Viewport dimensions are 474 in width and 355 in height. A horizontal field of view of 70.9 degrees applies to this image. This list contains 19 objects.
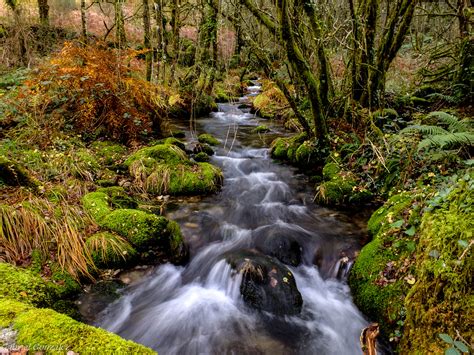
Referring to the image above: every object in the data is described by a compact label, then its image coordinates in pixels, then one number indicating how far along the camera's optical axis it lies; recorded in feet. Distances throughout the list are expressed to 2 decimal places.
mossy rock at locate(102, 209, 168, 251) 14.65
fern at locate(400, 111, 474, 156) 15.37
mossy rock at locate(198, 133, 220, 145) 30.63
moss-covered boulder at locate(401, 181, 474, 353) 8.05
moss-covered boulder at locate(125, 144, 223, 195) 21.12
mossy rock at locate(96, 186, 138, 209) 17.10
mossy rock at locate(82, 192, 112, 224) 15.34
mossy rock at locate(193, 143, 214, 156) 27.94
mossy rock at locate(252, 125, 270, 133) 34.89
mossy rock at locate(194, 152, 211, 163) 26.53
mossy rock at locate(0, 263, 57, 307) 9.39
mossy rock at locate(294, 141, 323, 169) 25.36
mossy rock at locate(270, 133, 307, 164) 27.20
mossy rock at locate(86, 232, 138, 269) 13.58
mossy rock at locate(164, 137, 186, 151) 26.22
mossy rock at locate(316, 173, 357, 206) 20.06
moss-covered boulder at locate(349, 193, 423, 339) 10.92
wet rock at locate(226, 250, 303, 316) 12.51
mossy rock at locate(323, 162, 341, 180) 21.94
